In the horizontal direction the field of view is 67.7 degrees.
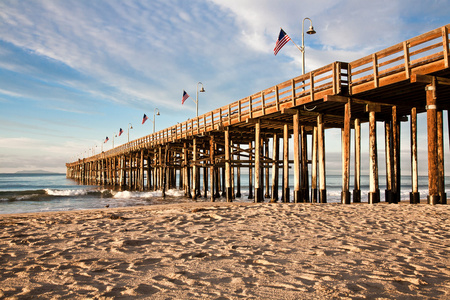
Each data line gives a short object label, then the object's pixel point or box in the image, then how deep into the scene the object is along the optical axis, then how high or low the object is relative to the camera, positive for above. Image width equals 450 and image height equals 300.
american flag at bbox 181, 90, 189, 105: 28.78 +5.62
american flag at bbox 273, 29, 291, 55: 17.19 +6.18
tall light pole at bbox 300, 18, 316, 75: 15.56 +5.94
